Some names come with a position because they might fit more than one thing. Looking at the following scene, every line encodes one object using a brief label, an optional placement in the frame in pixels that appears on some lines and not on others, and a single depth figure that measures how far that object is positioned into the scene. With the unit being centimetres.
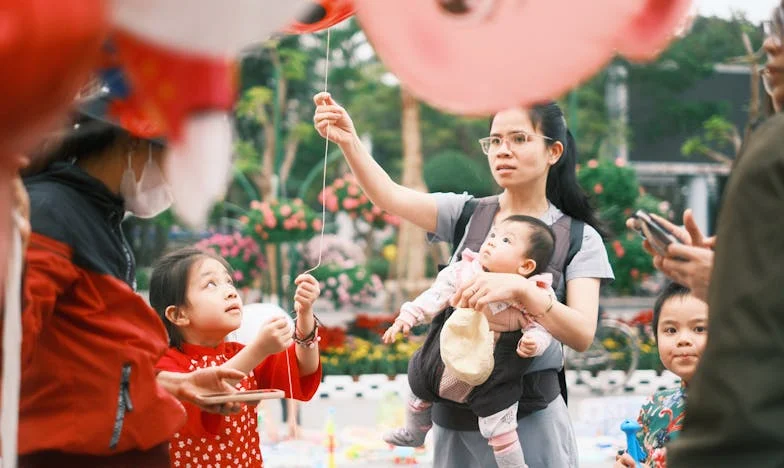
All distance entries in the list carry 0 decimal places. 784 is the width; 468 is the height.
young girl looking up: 360
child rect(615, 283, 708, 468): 371
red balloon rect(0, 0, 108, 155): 174
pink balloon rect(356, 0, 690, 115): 241
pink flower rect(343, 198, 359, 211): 1108
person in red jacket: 312
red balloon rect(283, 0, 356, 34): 288
